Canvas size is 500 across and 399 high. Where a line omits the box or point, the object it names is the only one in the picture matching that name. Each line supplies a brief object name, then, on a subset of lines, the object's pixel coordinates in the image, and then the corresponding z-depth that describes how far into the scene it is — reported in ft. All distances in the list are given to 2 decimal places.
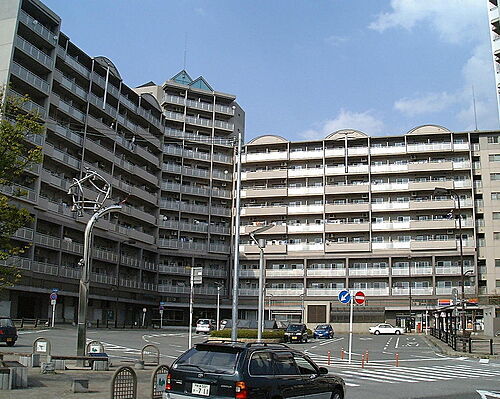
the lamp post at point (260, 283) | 72.86
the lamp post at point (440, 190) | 137.33
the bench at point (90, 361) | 55.65
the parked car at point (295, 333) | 147.74
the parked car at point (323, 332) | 183.42
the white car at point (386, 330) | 219.00
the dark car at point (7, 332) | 89.15
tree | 47.98
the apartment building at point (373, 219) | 239.50
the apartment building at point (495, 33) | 168.04
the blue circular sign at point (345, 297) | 79.59
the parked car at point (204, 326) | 191.31
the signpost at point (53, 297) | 148.17
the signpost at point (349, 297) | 79.66
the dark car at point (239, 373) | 29.14
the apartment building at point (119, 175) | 168.45
